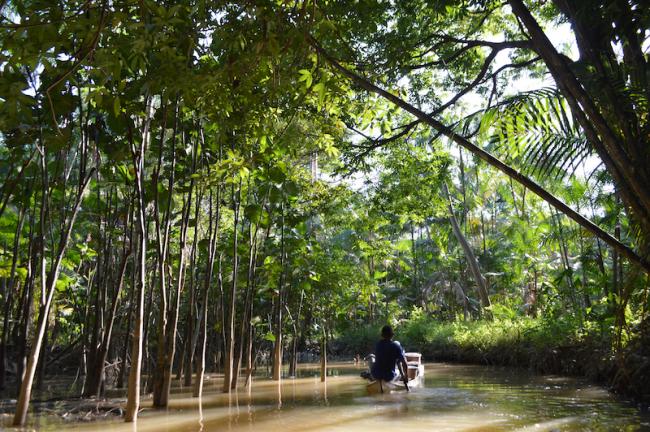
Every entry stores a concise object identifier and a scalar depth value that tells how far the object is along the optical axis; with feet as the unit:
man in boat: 33.47
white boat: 33.99
